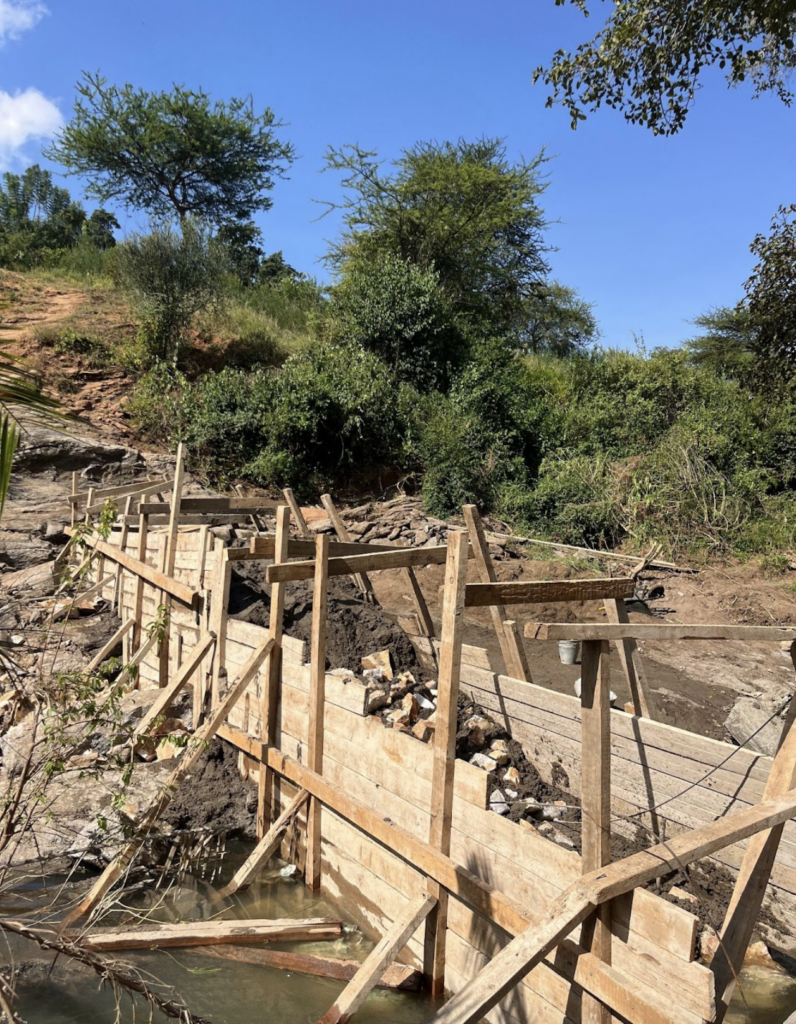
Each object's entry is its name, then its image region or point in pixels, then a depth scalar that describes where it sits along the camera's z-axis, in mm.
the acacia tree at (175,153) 25906
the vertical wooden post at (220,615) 6562
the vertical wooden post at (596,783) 3270
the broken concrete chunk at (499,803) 4848
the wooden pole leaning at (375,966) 3760
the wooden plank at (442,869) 3316
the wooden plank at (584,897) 2904
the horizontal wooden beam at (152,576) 7254
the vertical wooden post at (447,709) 3695
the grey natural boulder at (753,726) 5461
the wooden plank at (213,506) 8820
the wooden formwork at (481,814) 3135
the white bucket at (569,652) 7114
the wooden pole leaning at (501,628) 5895
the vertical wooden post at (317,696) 5184
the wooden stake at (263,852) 5316
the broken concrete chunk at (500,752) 5422
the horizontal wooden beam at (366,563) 5176
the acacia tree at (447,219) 25797
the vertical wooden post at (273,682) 5805
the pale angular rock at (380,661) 6531
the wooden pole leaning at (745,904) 3355
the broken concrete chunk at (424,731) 5277
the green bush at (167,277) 20312
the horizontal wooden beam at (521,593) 3754
